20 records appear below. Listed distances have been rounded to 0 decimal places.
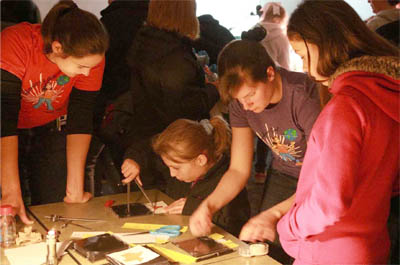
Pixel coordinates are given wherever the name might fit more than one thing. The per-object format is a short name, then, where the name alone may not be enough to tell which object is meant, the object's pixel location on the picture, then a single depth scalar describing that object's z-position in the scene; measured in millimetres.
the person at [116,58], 2690
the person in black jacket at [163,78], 2469
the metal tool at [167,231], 1720
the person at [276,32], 4008
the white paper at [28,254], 1503
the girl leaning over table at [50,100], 1871
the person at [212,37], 2957
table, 1517
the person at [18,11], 2504
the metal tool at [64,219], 1874
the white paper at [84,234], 1715
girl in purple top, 1689
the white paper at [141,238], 1666
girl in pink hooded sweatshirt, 1187
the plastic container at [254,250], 1529
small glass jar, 1643
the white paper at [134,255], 1464
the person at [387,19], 2107
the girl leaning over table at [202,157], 2152
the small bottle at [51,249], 1480
